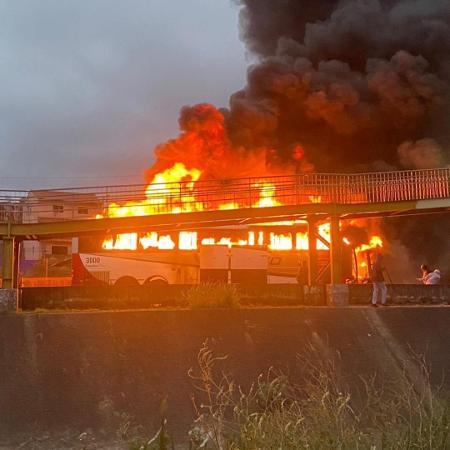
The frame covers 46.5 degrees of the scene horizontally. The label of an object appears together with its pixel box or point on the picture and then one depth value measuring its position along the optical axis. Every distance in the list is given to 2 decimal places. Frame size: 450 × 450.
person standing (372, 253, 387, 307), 14.58
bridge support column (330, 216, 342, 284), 15.78
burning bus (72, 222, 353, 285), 19.27
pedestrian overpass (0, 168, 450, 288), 15.29
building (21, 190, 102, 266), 16.05
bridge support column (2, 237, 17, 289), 14.04
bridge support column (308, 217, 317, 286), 16.17
